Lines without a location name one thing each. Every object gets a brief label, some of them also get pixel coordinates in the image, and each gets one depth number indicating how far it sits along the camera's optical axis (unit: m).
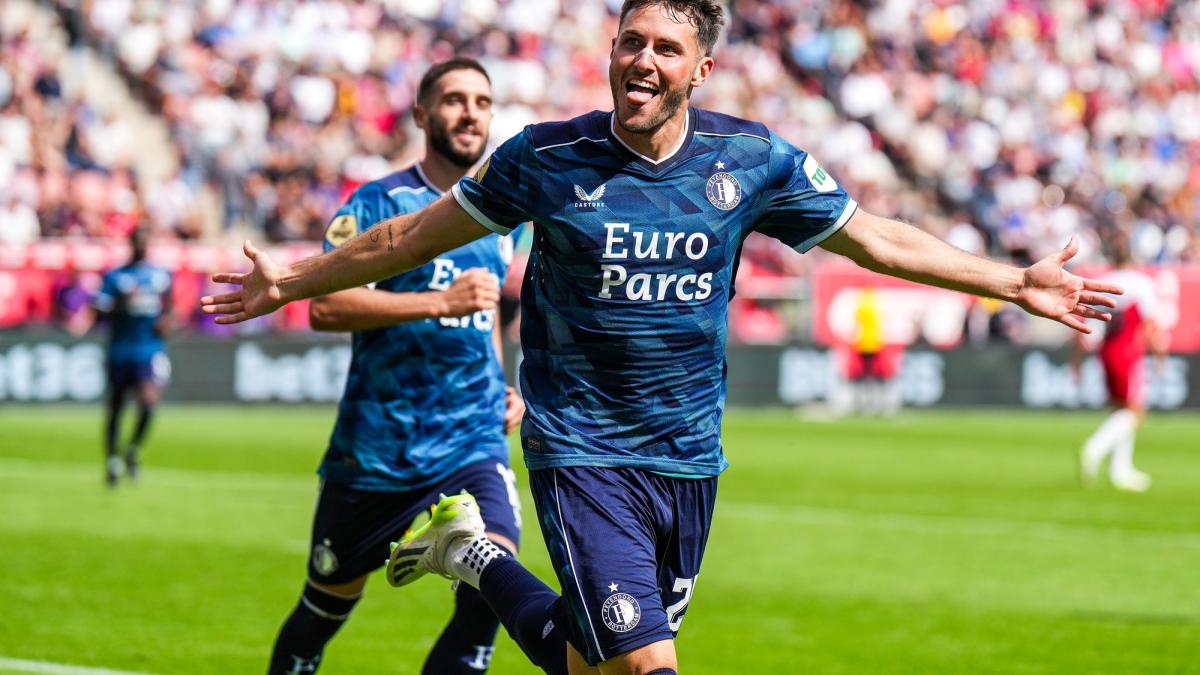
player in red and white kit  36.53
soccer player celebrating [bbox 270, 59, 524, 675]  13.45
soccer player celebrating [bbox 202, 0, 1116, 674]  10.27
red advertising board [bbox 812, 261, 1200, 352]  59.00
